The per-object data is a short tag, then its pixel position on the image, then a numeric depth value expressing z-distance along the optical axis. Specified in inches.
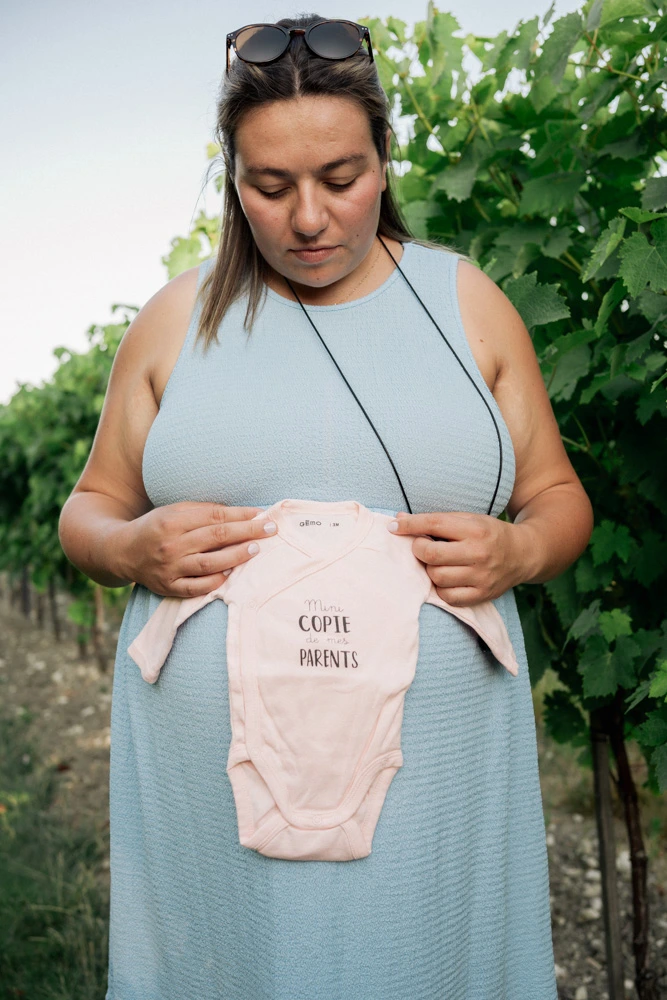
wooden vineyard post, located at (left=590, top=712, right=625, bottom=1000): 93.2
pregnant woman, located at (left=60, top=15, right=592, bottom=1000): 54.6
